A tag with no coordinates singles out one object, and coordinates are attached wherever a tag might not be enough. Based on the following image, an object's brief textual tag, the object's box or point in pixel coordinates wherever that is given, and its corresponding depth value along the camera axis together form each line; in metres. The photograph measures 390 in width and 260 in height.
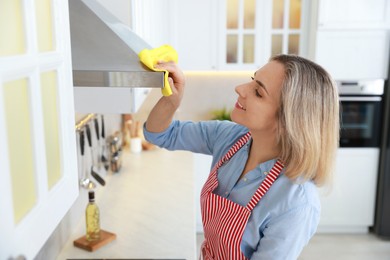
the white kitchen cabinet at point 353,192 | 3.73
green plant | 3.96
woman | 1.39
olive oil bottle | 2.02
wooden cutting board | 1.97
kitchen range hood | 1.33
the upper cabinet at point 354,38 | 3.43
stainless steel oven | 3.61
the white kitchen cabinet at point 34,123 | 0.74
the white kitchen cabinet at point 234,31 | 3.58
